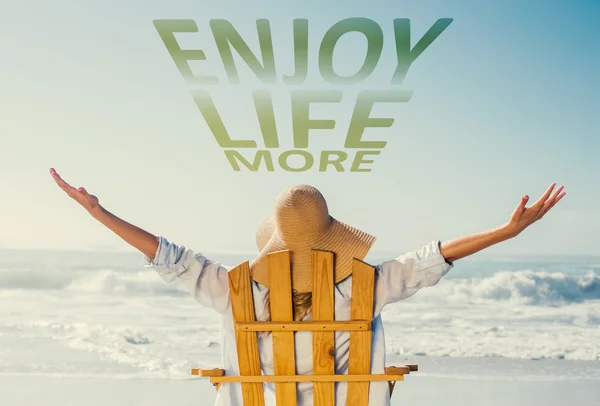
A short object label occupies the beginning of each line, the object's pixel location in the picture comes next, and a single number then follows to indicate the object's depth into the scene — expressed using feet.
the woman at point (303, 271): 7.47
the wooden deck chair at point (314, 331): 7.67
